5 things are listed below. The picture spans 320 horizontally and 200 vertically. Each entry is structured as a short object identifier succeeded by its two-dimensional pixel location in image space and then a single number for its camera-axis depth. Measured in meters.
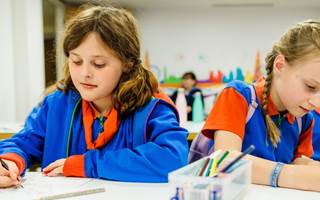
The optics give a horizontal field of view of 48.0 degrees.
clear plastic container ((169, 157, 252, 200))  0.53
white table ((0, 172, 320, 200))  0.73
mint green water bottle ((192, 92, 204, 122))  2.47
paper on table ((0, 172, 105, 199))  0.74
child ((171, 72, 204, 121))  4.04
